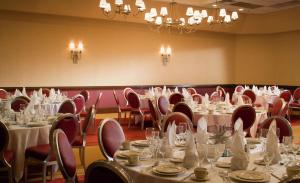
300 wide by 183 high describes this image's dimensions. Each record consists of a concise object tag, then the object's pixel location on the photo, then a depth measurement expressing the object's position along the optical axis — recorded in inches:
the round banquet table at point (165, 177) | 96.5
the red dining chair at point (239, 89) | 448.1
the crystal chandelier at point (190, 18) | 324.5
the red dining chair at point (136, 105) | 348.8
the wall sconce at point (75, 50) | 432.7
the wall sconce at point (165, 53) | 503.5
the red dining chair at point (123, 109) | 378.9
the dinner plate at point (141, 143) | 133.3
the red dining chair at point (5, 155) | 158.2
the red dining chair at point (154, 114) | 290.5
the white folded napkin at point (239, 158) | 103.7
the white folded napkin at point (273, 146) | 110.7
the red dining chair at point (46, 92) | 382.9
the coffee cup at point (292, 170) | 94.1
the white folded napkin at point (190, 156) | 106.3
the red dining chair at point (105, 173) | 75.7
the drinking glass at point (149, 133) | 124.0
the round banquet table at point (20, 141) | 176.4
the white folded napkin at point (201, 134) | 122.0
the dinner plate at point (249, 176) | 93.0
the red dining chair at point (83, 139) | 202.8
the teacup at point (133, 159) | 109.1
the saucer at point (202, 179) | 94.7
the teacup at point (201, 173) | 94.9
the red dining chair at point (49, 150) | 166.9
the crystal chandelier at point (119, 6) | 287.4
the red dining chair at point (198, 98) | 308.7
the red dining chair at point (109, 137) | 144.5
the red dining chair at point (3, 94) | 337.3
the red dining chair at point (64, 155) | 114.7
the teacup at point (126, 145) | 129.0
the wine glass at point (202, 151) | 103.2
